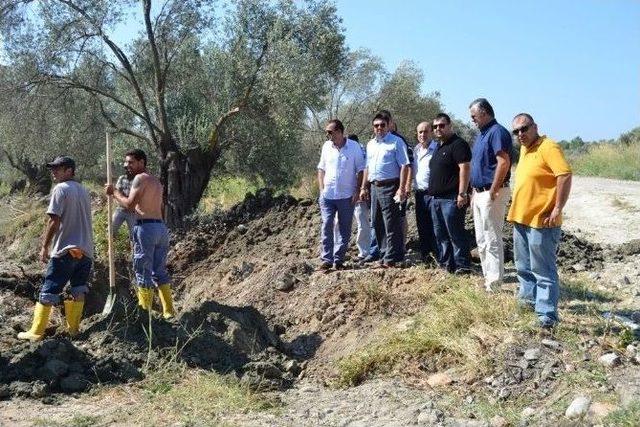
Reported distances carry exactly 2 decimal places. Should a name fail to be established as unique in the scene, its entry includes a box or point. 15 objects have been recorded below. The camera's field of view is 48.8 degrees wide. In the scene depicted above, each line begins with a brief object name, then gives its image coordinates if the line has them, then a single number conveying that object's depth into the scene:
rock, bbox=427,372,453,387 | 5.68
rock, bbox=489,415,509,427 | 4.87
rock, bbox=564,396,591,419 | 4.71
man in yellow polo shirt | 5.72
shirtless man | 7.07
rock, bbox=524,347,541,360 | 5.55
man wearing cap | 6.57
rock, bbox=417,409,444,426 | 5.01
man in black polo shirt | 7.39
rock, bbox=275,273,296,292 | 8.52
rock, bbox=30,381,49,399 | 5.55
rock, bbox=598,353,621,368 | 5.24
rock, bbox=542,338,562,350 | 5.60
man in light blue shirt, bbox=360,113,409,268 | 8.12
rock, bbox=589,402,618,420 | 4.62
